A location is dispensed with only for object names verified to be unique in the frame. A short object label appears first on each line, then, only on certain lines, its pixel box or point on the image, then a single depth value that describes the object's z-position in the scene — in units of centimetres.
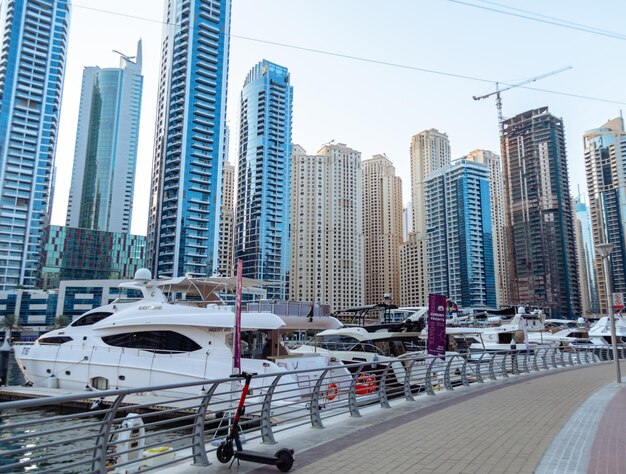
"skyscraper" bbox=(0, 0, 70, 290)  10531
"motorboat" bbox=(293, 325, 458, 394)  2503
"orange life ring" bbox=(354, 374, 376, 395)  1547
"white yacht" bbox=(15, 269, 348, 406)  1803
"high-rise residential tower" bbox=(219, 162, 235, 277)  14712
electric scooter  571
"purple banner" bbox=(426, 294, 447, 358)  1698
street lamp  1536
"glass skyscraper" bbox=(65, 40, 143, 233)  17750
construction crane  15288
